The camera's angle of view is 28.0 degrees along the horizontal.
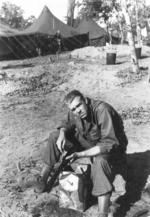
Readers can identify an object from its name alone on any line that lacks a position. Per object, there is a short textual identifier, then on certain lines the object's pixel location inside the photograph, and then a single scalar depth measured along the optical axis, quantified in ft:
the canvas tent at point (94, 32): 84.33
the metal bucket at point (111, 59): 40.47
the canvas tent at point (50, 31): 69.10
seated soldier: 9.04
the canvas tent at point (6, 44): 63.26
